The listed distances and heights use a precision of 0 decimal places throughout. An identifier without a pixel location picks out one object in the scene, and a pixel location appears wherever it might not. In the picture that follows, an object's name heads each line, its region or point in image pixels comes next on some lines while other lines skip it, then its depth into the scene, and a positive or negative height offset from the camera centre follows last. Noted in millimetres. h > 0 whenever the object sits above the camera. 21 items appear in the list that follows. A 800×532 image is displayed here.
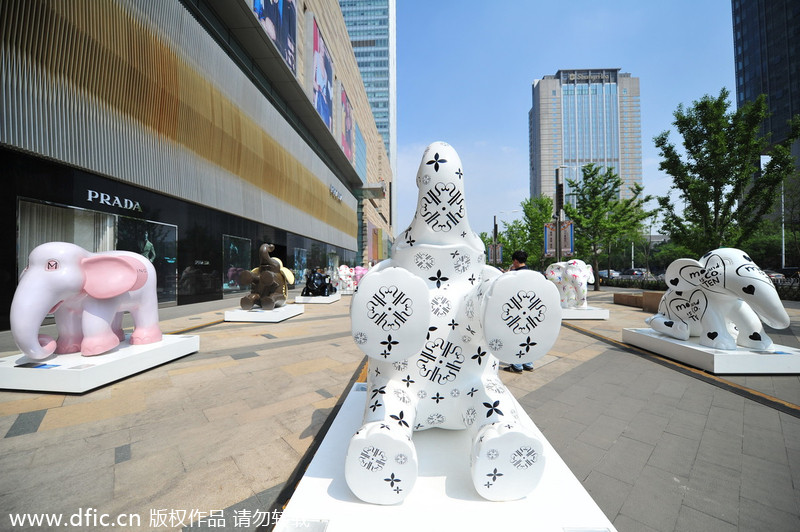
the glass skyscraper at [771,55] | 35406 +24572
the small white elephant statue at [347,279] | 17641 -632
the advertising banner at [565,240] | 12279 +996
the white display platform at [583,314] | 8984 -1328
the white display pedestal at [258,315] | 8539 -1247
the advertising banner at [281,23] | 16219 +13346
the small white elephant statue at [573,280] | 9430 -408
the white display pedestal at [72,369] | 3615 -1166
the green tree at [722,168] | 9781 +3051
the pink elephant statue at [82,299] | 3562 -367
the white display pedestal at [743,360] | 4191 -1237
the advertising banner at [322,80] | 24781 +15175
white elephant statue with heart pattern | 3932 -505
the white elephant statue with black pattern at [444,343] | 1580 -409
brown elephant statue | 9070 -421
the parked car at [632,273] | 42756 -1020
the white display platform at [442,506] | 1512 -1193
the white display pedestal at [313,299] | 13328 -1284
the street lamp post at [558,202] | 11702 +2398
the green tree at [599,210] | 17047 +2997
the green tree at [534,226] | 25078 +3274
